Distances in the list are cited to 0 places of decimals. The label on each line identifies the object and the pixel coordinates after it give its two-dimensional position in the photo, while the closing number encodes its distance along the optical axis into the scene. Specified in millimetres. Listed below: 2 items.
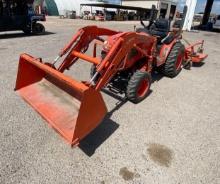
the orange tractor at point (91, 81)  2799
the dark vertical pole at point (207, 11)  28788
